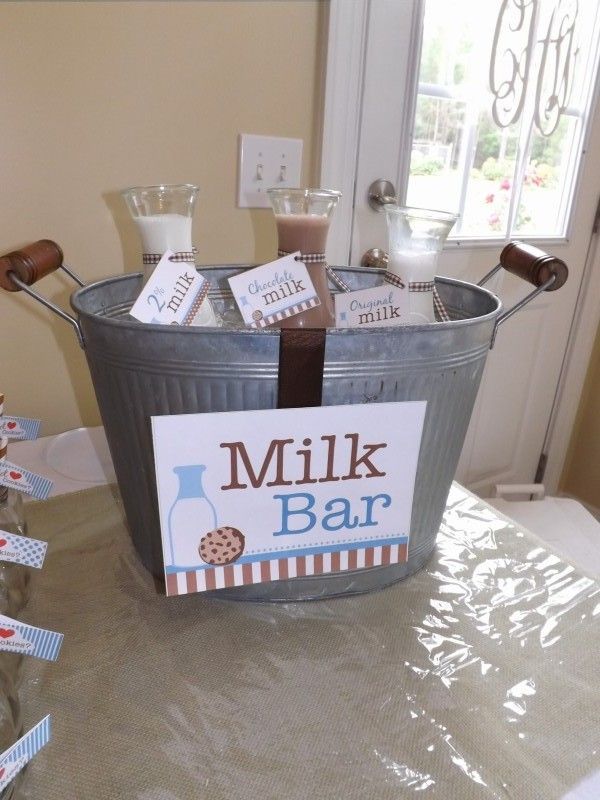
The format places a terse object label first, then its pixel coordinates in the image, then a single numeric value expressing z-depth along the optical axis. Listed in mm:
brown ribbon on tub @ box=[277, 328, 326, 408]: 428
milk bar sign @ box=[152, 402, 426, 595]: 438
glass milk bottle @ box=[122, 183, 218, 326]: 566
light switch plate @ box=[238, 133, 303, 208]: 956
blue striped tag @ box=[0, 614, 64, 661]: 383
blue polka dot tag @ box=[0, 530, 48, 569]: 422
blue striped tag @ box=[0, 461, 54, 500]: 482
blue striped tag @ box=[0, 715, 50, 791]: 324
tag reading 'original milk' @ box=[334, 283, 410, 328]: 556
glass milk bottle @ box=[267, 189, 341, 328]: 580
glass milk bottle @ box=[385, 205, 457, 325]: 577
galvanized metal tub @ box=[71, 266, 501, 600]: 435
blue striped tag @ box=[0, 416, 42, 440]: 521
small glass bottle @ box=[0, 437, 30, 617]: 485
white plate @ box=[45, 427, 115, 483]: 742
